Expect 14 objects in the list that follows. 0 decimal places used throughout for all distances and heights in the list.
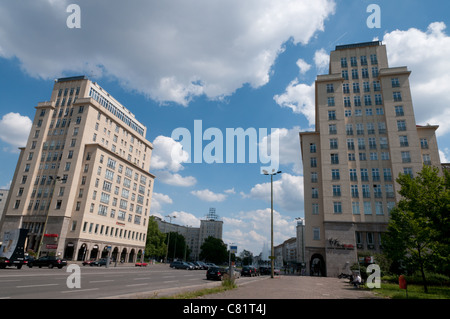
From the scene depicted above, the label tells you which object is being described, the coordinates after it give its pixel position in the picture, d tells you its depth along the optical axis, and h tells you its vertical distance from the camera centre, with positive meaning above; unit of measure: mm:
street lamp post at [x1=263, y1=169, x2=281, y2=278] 33456 +5649
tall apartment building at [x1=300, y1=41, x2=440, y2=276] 47562 +18169
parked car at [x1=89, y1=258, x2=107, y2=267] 44844 -4249
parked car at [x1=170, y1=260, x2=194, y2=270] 52147 -4516
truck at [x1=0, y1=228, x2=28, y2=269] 24281 -1536
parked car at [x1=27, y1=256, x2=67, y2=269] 32062 -3252
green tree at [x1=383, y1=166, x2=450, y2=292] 19078 +2529
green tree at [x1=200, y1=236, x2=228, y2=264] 130375 -4068
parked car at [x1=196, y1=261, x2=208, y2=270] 60906 -5192
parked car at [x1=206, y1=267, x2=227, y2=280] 26391 -2854
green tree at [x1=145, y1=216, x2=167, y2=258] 85500 -506
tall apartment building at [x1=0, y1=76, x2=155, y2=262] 55406 +11925
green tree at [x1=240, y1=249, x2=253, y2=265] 175950 -7857
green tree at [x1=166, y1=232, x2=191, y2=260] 115938 -1848
